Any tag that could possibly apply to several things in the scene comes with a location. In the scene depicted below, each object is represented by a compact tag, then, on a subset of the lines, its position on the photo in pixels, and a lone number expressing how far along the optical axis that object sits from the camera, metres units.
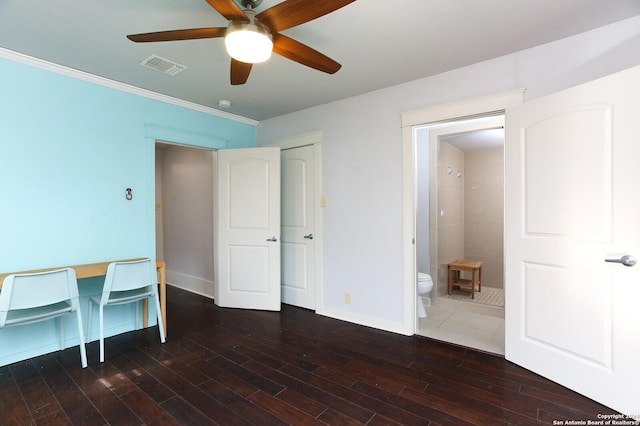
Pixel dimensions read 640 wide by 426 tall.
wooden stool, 4.18
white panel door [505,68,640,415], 1.73
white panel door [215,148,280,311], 3.65
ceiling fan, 1.42
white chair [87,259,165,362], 2.46
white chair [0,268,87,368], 2.03
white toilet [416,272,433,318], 3.58
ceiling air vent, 2.45
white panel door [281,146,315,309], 3.66
